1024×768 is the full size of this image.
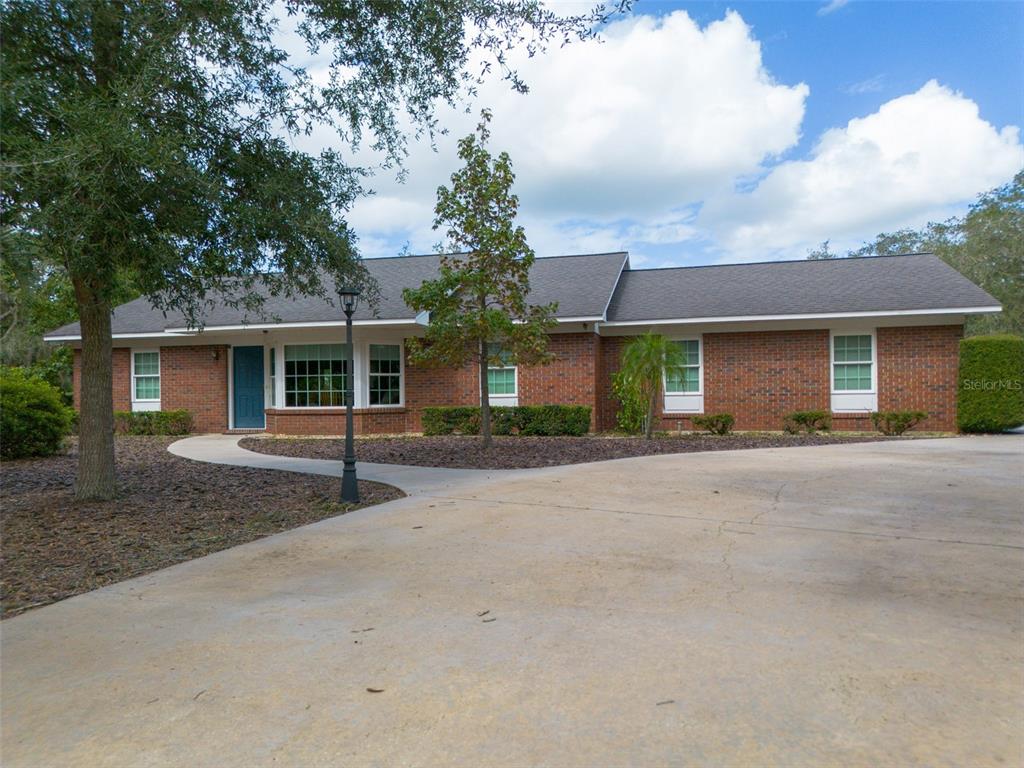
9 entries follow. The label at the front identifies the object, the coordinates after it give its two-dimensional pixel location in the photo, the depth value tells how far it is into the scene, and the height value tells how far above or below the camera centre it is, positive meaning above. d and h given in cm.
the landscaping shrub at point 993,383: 1562 +2
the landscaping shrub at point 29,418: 1270 -47
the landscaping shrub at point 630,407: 1592 -46
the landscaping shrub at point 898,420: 1583 -79
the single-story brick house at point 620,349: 1681 +89
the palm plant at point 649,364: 1530 +50
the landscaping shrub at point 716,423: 1620 -84
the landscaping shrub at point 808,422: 1653 -87
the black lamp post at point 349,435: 840 -56
